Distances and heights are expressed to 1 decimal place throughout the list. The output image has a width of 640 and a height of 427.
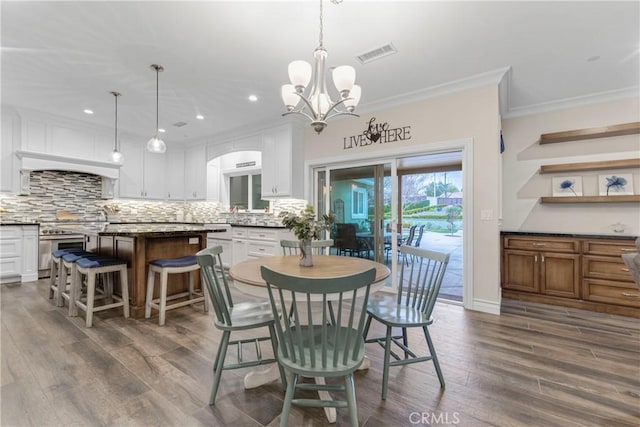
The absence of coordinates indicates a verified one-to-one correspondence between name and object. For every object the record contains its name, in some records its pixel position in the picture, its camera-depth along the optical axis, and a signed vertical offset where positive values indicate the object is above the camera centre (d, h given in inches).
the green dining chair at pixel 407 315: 71.8 -27.0
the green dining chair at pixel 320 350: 49.3 -25.7
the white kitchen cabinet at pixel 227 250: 216.2 -26.7
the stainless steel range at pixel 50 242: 183.9 -17.5
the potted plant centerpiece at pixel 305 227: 80.1 -3.2
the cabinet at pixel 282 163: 192.5 +37.0
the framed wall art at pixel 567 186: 154.0 +16.4
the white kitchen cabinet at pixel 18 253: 167.9 -22.7
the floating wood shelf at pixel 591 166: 139.9 +26.0
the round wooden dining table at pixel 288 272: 63.4 -14.5
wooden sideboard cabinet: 128.3 -27.9
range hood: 180.5 +36.1
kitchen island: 122.3 -15.6
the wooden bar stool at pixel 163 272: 114.9 -23.5
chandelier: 83.0 +40.1
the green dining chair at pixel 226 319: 68.3 -26.7
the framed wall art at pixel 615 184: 142.9 +16.1
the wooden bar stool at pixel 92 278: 110.9 -26.0
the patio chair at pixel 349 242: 179.0 -16.8
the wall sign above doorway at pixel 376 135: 158.0 +47.2
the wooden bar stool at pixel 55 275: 132.3 -29.1
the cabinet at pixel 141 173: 231.8 +37.2
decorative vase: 81.2 -11.1
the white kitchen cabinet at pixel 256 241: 187.3 -17.6
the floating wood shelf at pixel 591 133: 139.4 +42.7
